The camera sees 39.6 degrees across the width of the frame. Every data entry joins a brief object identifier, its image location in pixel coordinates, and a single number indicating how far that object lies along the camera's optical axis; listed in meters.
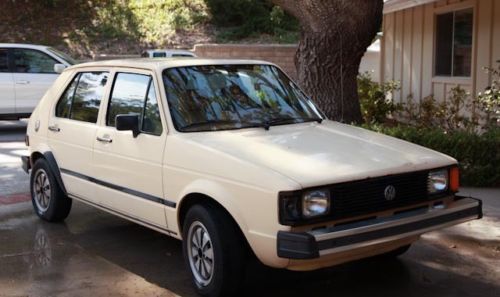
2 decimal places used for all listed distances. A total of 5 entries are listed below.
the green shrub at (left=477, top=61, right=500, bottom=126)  10.23
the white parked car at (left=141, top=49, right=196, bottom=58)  19.02
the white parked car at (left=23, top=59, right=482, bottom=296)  4.39
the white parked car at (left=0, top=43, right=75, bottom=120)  14.52
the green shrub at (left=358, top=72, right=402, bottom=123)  13.80
